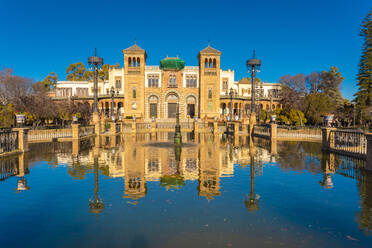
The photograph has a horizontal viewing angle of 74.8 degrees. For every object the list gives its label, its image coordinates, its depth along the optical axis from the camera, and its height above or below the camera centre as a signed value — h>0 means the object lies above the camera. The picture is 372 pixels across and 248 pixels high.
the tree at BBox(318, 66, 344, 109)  53.58 +8.11
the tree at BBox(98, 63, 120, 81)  76.44 +14.62
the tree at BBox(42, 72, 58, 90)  74.12 +11.29
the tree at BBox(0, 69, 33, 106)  43.61 +7.11
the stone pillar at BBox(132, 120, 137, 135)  29.05 -1.15
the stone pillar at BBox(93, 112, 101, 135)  24.95 -0.70
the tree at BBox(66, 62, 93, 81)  76.81 +14.32
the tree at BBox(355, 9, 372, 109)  38.17 +8.34
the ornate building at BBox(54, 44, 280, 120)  52.19 +6.48
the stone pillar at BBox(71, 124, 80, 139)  19.65 -1.05
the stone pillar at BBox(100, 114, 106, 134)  27.33 -0.87
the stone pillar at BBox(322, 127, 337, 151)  14.85 -1.25
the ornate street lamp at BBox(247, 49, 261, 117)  28.08 +6.36
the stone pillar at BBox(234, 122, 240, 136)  25.70 -0.96
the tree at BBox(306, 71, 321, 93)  58.59 +9.47
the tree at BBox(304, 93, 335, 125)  36.62 +1.78
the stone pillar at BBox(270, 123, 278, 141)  21.22 -1.04
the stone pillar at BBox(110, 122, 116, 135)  26.52 -1.16
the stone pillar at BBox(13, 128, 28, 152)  13.65 -1.16
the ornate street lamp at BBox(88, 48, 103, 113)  26.27 +6.16
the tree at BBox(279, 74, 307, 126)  47.16 +6.64
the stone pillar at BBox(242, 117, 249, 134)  28.72 -0.72
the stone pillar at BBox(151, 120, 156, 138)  33.09 -1.02
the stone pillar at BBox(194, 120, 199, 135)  30.10 -0.90
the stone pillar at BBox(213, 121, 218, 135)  28.36 -1.07
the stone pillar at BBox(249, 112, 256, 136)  26.45 -0.35
